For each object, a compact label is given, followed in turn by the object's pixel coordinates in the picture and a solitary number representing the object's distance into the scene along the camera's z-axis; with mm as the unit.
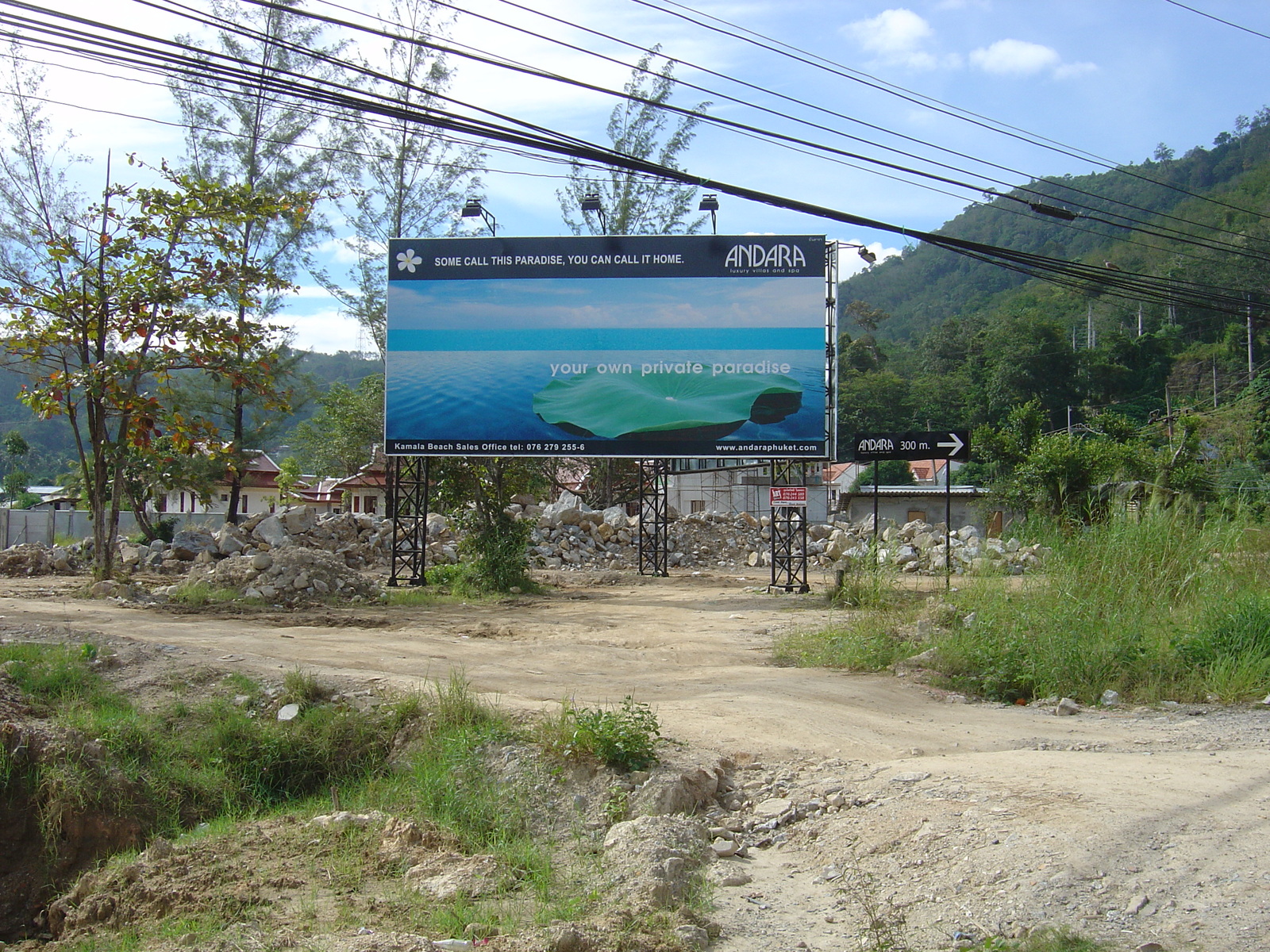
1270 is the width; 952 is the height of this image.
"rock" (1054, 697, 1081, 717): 7902
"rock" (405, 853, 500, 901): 4938
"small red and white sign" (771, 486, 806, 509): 19188
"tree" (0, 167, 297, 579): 14422
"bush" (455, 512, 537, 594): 19141
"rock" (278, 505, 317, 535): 24594
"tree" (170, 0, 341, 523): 29000
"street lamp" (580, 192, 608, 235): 18547
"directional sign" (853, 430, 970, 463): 17156
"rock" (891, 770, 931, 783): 5789
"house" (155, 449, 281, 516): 48625
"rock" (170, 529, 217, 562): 22062
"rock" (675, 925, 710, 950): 4188
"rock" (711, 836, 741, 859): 5273
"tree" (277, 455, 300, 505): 47312
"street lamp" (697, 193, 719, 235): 17547
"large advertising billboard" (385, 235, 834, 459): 17844
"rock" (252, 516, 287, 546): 23578
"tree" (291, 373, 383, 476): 36844
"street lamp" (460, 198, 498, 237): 18891
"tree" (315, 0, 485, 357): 30375
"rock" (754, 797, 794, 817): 5742
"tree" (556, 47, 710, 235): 35312
